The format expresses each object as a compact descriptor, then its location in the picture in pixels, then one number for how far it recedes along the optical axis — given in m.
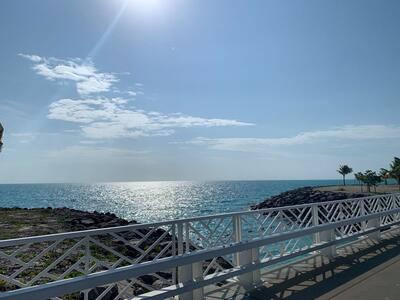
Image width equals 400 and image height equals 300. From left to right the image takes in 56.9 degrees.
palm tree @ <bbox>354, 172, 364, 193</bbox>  74.51
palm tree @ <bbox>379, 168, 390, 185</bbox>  76.61
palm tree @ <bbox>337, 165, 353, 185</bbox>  98.56
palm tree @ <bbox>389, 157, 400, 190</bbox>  69.25
